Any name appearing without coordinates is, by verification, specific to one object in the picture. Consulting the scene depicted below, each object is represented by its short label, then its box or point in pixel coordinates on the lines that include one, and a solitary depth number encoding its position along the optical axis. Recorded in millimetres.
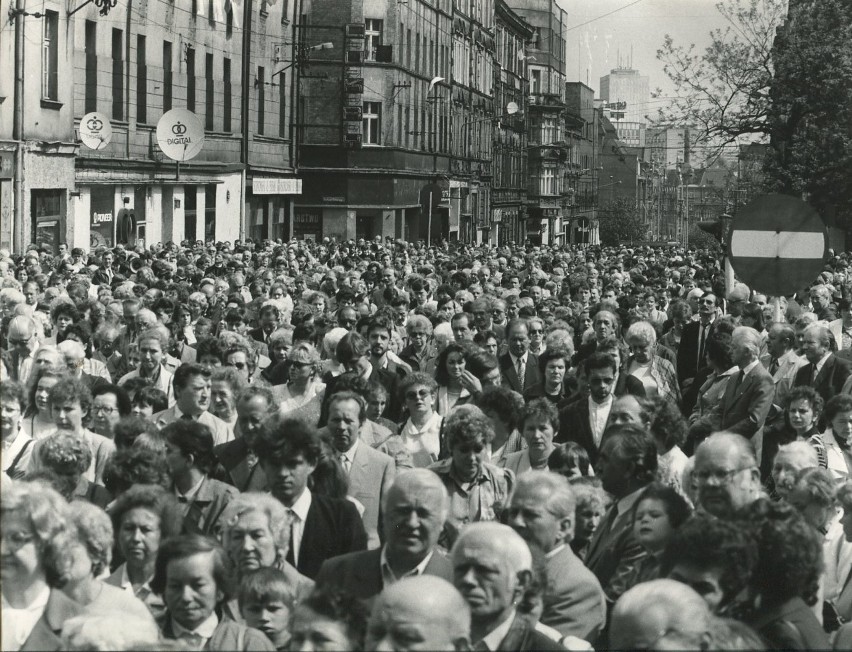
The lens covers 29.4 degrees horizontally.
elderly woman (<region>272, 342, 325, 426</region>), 10555
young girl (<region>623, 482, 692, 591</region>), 6379
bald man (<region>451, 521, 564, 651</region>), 5121
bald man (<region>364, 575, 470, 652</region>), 4438
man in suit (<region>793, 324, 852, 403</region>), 11484
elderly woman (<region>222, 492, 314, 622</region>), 6129
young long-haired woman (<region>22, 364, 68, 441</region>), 9195
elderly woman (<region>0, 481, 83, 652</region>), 5566
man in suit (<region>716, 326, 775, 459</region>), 10375
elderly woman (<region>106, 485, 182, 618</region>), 6426
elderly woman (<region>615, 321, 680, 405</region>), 11352
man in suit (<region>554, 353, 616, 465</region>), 9586
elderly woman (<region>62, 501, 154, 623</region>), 5719
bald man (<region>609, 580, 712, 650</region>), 4371
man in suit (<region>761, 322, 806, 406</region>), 12250
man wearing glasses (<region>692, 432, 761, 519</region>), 6742
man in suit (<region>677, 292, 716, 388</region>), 14102
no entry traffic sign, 10008
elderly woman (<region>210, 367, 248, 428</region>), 9609
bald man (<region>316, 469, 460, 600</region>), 6039
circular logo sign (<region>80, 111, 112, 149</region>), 32125
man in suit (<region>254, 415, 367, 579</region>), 6969
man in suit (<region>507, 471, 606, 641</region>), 5875
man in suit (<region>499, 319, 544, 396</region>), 12234
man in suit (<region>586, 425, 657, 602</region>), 6676
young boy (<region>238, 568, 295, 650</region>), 5605
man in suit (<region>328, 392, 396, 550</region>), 8133
